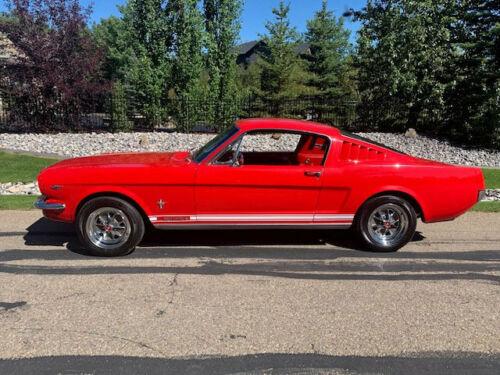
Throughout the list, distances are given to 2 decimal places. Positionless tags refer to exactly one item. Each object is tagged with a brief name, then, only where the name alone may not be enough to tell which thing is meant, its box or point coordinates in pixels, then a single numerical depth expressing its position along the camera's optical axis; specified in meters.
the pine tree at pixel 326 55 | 28.09
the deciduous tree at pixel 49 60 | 16.61
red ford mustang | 5.25
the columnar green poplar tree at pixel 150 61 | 19.20
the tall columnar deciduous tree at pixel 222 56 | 19.83
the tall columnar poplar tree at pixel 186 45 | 19.34
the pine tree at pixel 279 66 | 20.88
